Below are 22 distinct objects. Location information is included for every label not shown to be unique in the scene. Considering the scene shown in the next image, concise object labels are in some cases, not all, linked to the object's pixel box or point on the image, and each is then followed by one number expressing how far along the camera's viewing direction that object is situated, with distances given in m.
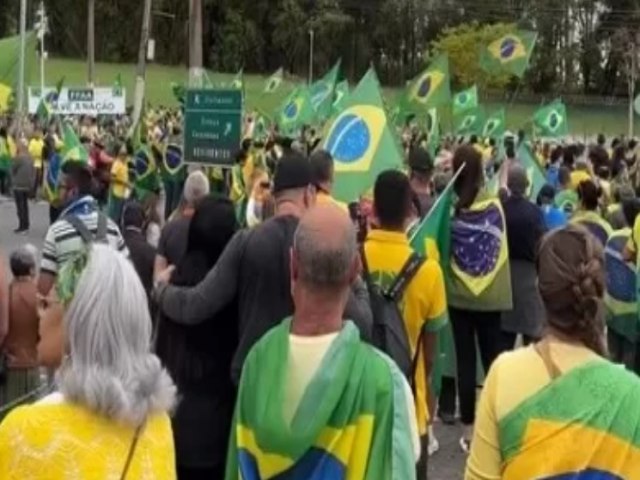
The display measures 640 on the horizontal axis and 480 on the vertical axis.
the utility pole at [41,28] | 35.95
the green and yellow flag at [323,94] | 25.80
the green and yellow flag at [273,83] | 35.00
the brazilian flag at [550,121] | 29.84
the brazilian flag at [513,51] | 28.70
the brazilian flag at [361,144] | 8.75
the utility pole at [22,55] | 25.60
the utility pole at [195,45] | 30.78
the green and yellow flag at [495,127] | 30.22
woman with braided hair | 3.62
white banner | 30.59
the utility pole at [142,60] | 38.59
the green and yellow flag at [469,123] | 31.00
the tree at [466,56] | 72.06
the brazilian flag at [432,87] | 22.22
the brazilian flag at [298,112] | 25.95
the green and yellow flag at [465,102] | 30.56
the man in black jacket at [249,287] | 5.49
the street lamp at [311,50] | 84.04
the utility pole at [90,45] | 55.25
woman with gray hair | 3.38
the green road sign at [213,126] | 11.98
